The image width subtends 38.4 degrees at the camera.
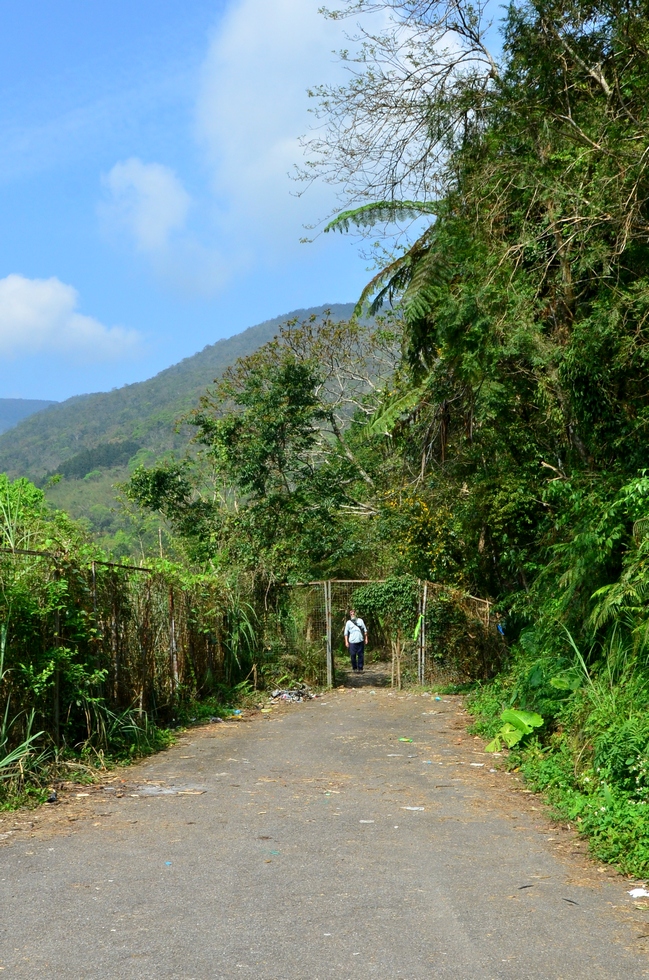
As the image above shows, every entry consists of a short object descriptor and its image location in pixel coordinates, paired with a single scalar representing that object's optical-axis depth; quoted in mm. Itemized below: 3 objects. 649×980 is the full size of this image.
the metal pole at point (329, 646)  19562
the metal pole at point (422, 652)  20141
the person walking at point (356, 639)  22078
